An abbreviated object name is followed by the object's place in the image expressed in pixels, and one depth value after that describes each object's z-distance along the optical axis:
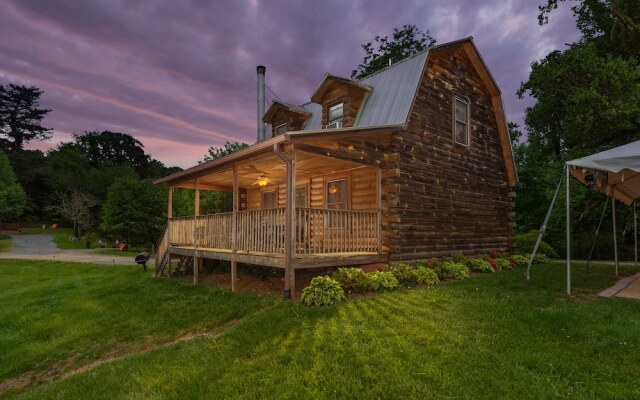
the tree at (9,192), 35.69
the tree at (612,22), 14.57
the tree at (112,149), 68.00
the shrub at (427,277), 9.16
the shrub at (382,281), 8.39
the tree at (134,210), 30.14
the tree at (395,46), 25.59
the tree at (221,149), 28.52
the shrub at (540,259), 13.62
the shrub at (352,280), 8.28
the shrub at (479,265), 11.20
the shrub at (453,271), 10.04
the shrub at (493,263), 11.70
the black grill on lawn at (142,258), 16.20
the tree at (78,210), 39.09
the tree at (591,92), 13.30
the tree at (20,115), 59.44
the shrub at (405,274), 9.16
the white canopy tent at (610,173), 6.98
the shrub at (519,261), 12.64
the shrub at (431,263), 10.42
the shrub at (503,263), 11.94
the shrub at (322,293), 7.26
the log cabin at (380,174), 9.05
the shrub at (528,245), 15.38
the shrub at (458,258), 11.35
